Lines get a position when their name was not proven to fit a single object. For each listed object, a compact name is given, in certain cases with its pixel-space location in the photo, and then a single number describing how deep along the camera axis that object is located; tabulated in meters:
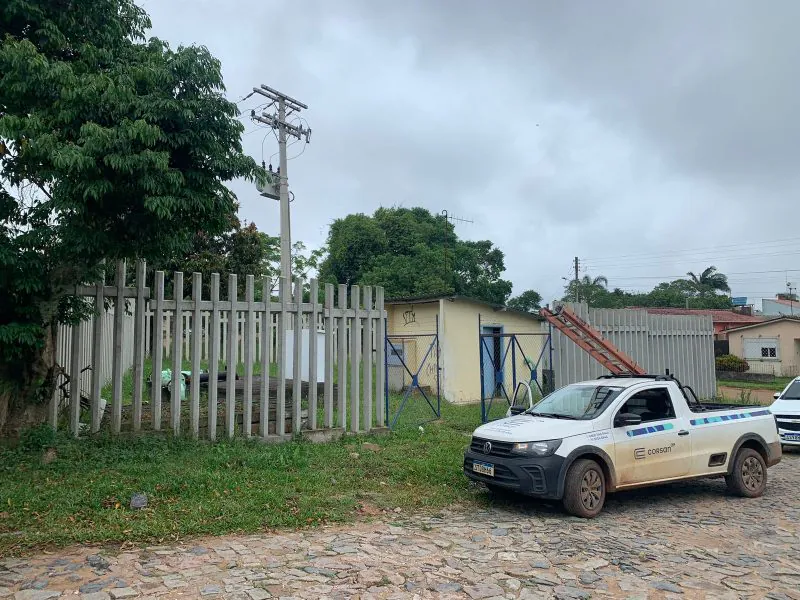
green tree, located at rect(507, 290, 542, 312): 46.03
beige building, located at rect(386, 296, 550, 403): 16.53
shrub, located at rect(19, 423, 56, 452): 6.88
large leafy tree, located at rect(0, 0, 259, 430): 5.84
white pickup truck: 6.68
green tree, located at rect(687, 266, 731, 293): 59.81
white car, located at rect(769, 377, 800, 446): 10.98
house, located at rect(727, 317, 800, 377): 32.03
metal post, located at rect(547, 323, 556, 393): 13.09
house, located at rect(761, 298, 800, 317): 55.75
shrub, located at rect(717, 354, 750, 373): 31.62
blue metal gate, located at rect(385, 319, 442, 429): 16.56
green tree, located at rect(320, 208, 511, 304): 34.34
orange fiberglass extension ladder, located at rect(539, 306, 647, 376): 11.67
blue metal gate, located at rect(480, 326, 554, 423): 15.93
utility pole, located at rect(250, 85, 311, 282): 18.42
